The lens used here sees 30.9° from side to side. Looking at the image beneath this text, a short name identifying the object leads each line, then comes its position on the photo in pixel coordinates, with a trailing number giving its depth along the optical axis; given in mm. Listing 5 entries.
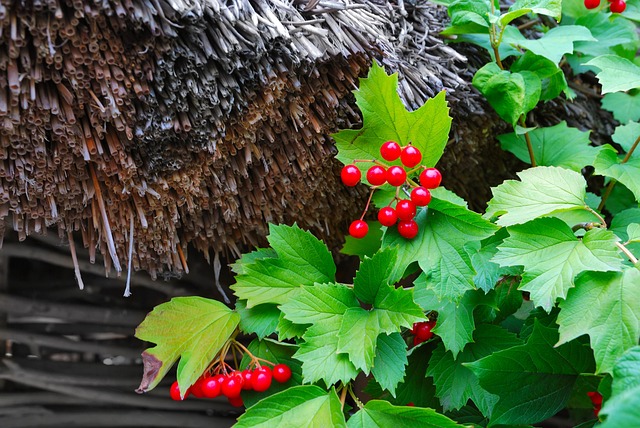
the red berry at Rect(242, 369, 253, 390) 566
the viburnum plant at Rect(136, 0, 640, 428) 534
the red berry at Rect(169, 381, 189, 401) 568
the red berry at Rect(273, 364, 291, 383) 572
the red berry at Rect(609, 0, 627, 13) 641
